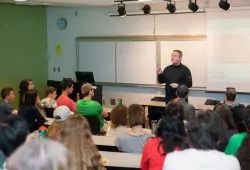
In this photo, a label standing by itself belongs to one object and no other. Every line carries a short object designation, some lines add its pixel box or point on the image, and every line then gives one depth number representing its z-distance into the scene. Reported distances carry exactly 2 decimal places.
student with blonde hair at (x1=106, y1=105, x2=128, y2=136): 5.00
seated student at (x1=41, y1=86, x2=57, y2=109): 6.99
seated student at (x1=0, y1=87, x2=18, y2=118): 6.08
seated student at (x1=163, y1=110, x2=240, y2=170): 2.43
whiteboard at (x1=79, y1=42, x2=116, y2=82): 9.40
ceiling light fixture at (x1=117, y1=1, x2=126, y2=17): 8.24
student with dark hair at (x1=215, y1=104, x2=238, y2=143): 4.15
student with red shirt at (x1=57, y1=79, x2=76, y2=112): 6.80
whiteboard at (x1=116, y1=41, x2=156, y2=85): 8.80
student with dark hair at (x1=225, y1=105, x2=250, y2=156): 3.26
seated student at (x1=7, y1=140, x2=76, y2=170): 1.42
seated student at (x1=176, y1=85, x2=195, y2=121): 6.13
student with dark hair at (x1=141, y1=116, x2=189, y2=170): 3.00
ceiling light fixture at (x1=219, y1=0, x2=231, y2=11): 7.32
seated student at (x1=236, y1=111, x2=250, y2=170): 3.03
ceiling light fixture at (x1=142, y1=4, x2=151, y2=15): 8.27
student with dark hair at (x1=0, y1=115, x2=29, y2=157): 2.38
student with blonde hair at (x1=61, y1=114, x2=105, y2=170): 3.10
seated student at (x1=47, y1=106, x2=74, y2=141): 4.19
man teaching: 7.36
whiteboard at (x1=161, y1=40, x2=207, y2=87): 8.20
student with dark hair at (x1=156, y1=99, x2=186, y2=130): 3.77
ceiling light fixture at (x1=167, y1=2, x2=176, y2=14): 7.88
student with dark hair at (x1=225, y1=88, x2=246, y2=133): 4.91
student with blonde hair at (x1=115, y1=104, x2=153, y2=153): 4.16
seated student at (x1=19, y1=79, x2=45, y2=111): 6.25
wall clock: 9.95
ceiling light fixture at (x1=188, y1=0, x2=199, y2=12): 7.62
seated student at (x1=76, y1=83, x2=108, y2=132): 6.06
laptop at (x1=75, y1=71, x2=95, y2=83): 9.09
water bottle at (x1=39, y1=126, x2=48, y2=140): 4.53
